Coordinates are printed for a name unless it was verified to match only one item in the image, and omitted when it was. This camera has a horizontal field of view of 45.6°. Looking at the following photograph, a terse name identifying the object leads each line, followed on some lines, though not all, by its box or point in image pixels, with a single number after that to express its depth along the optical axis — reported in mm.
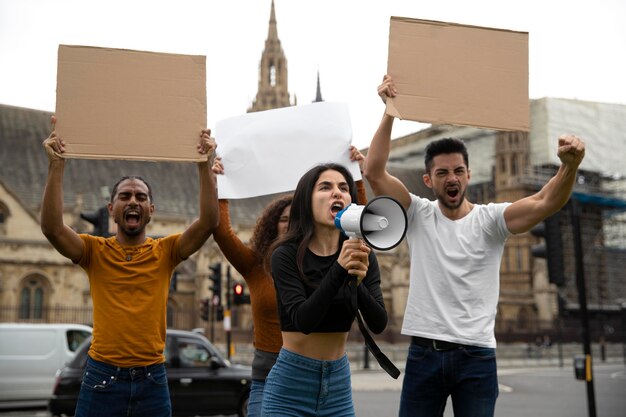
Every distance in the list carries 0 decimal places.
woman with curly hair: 3752
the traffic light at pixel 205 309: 25719
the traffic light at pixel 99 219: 10953
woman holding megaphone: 2709
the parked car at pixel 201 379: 10477
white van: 12641
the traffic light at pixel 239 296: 18094
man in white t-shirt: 3344
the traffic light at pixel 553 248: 9945
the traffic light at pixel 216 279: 20969
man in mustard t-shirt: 3334
